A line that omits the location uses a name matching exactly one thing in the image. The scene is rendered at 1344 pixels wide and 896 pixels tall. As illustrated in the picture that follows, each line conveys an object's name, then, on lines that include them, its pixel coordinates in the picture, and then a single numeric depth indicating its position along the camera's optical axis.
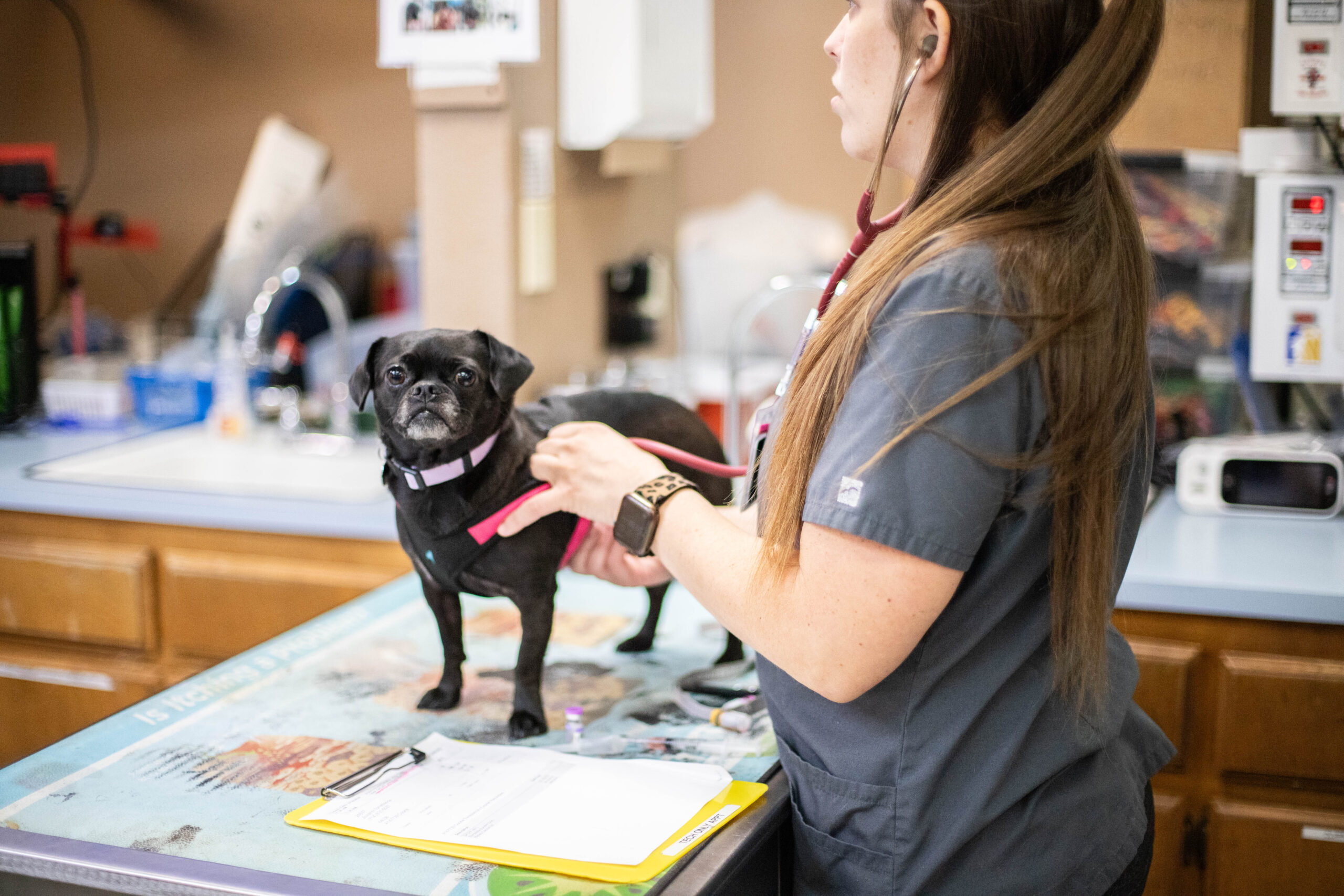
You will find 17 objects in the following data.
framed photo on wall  2.01
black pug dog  1.13
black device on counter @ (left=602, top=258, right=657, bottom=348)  2.63
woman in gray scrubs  0.84
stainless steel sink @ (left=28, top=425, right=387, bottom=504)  2.48
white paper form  0.98
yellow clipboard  0.93
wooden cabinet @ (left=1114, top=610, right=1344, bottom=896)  1.65
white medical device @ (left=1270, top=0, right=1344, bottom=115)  1.92
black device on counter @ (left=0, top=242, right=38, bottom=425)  2.65
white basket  2.80
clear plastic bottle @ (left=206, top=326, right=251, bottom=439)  2.64
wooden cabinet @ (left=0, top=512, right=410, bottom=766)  2.13
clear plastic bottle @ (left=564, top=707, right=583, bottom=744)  1.22
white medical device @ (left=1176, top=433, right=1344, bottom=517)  2.01
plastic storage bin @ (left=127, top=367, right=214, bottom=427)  2.81
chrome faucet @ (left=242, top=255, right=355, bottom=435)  2.49
